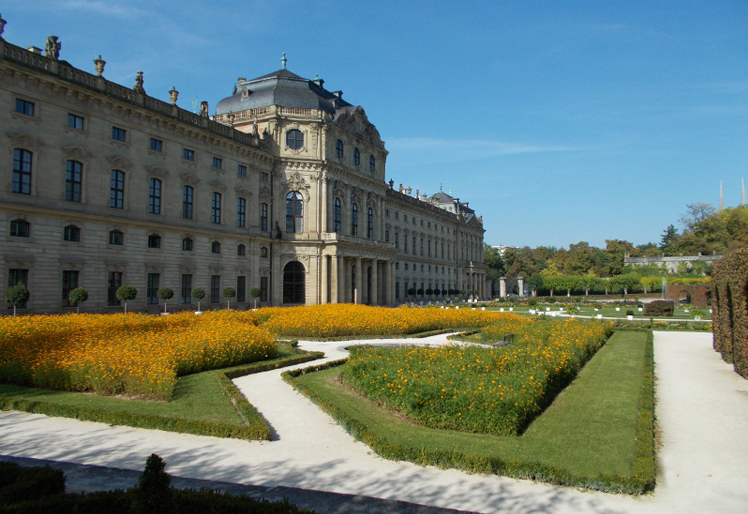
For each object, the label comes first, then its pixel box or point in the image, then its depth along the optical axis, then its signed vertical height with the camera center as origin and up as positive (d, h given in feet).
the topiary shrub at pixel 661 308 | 141.08 -7.52
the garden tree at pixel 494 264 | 382.32 +16.97
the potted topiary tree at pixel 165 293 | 107.34 -1.40
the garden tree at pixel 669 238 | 468.26 +45.11
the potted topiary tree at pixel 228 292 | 125.49 -1.48
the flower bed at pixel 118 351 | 38.65 -5.98
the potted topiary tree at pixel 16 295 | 79.77 -1.15
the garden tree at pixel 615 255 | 355.68 +22.76
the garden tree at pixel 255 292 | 136.67 -1.67
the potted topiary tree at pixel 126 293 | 96.30 -1.17
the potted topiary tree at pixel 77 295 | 89.45 -1.42
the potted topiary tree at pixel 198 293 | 115.34 -1.54
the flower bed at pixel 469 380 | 30.68 -7.10
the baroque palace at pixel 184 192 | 90.74 +24.23
